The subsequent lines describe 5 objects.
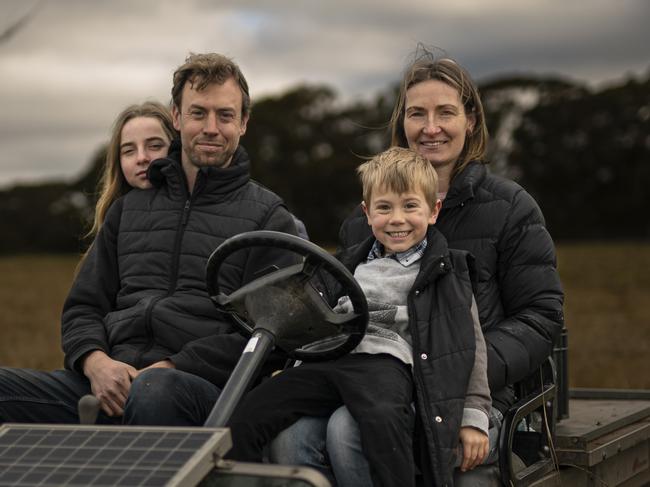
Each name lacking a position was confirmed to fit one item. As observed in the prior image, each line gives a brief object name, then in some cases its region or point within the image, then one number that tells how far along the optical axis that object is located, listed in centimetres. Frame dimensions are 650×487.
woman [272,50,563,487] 378
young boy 326
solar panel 252
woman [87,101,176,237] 499
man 402
